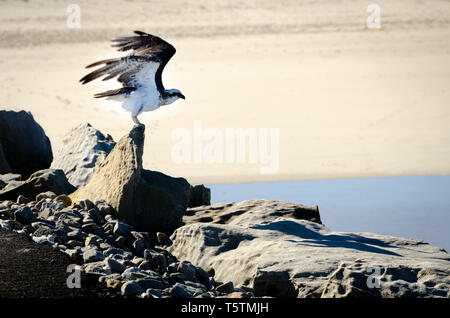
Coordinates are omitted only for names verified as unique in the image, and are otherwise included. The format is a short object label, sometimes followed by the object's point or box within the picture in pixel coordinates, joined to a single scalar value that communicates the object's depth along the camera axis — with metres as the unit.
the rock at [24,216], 17.67
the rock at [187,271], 16.44
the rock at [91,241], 16.73
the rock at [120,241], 17.96
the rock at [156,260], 16.71
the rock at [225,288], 16.34
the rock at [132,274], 14.46
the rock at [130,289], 13.60
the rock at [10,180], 22.70
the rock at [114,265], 15.00
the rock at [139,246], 17.98
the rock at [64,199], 20.87
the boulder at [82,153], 25.36
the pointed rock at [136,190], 20.42
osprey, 20.17
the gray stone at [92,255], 15.31
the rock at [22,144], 28.27
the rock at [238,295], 14.99
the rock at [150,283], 14.23
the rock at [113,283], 13.90
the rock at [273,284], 16.70
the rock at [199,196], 26.58
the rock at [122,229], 18.53
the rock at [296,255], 16.62
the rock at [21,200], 20.77
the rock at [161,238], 20.47
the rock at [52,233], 16.47
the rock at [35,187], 21.81
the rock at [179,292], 14.20
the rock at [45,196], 21.14
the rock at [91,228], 18.03
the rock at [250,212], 22.58
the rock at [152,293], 13.70
